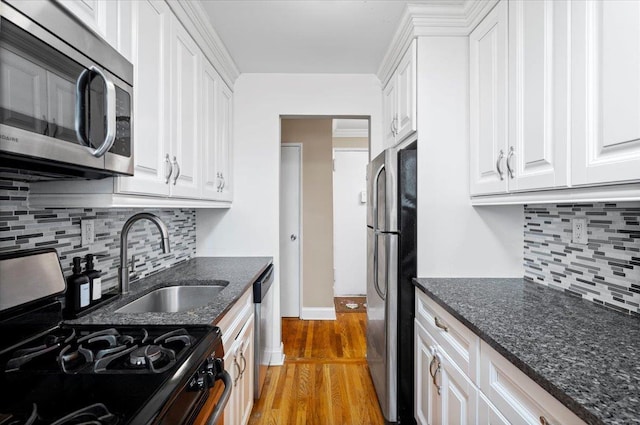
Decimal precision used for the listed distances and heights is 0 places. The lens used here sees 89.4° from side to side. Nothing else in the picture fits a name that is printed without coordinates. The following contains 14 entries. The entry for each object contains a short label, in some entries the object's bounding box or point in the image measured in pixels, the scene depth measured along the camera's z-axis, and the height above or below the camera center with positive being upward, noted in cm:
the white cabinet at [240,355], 146 -74
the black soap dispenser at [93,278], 133 -28
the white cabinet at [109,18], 97 +63
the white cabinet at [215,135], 212 +54
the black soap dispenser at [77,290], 123 -31
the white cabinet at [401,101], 197 +76
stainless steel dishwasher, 210 -79
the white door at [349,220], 476 -14
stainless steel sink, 176 -49
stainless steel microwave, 72 +30
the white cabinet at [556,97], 94 +42
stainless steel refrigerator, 191 -40
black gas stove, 71 -43
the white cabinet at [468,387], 88 -63
